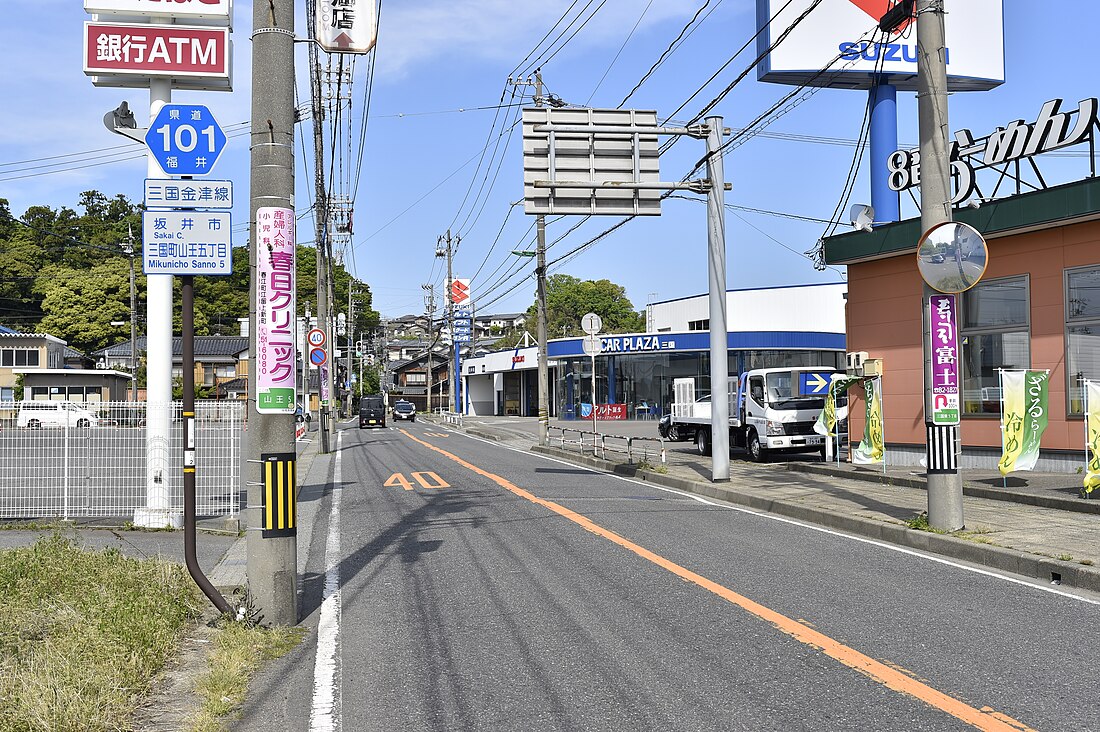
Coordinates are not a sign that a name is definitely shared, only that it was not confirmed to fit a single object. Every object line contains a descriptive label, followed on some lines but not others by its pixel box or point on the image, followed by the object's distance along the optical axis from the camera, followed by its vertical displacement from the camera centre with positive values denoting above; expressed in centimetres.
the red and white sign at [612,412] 5084 -132
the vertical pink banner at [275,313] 628 +57
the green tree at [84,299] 6212 +697
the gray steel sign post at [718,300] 1580 +153
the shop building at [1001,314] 1402 +118
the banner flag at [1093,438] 1083 -70
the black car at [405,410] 6606 -131
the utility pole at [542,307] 2828 +268
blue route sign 652 +184
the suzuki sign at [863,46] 2386 +916
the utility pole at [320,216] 2998 +604
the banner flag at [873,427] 1598 -77
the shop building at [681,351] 4916 +208
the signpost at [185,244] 623 +106
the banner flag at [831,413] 1802 -57
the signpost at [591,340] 2139 +118
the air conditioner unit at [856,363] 1720 +40
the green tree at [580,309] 8882 +793
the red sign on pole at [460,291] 6268 +711
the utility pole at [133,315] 3609 +329
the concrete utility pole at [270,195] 628 +143
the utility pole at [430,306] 7151 +698
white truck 2027 -55
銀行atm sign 1071 +416
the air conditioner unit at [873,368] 1647 +29
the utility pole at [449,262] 5723 +842
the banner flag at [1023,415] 1281 -49
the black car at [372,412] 5009 -104
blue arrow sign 2053 +4
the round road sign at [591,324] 2134 +154
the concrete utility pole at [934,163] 945 +234
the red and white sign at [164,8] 1065 +463
